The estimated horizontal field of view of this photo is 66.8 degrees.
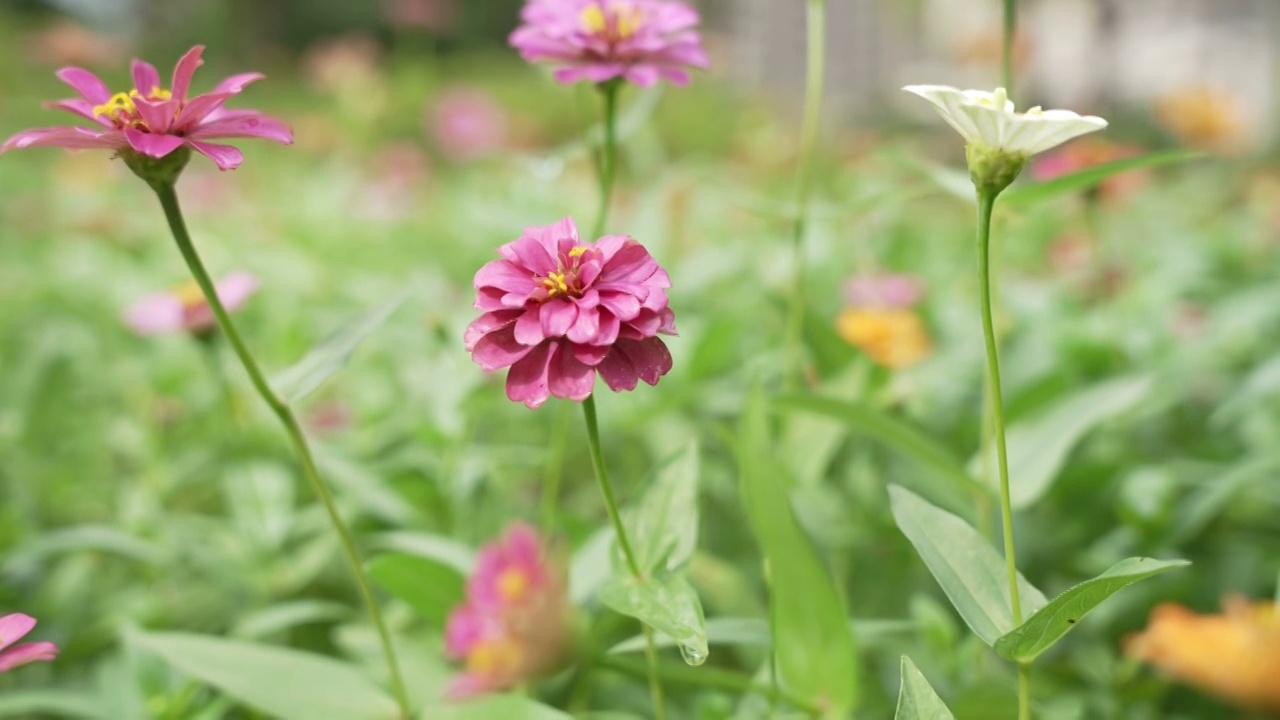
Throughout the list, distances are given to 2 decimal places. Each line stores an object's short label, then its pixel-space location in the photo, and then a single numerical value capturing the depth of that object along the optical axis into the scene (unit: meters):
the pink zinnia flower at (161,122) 0.40
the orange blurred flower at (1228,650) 0.42
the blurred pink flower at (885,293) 0.99
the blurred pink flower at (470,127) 2.45
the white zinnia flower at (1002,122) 0.35
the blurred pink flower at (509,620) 0.48
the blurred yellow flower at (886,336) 0.84
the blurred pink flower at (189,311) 0.72
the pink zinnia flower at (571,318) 0.37
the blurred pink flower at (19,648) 0.36
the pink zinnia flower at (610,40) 0.52
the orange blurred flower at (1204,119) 1.43
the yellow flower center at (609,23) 0.53
